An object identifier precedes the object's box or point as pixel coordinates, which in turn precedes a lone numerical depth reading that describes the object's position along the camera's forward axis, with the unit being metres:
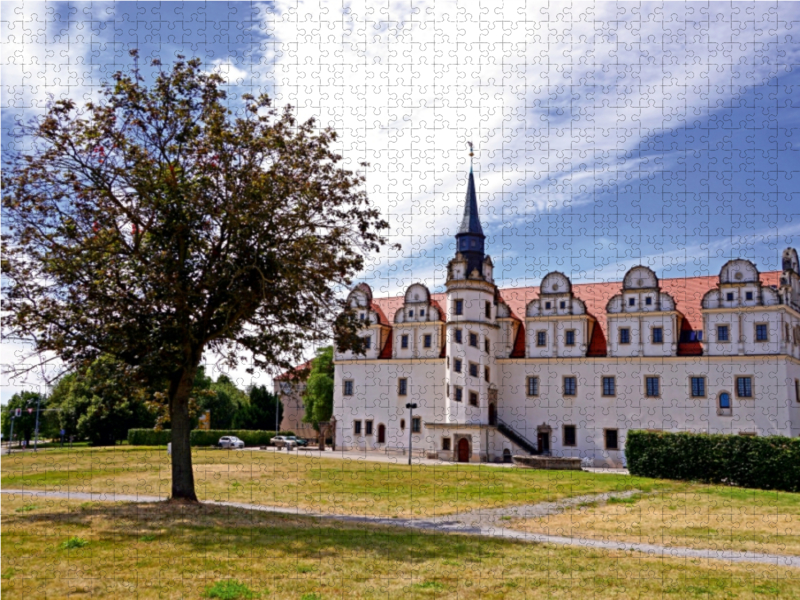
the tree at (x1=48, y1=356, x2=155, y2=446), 61.78
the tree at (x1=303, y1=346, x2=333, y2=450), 66.94
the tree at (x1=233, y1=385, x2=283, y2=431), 69.81
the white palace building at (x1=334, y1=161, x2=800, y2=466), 43.06
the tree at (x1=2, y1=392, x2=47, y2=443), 66.75
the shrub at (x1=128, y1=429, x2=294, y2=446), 60.66
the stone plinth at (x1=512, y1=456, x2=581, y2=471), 40.50
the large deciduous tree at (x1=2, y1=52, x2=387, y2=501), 16.36
